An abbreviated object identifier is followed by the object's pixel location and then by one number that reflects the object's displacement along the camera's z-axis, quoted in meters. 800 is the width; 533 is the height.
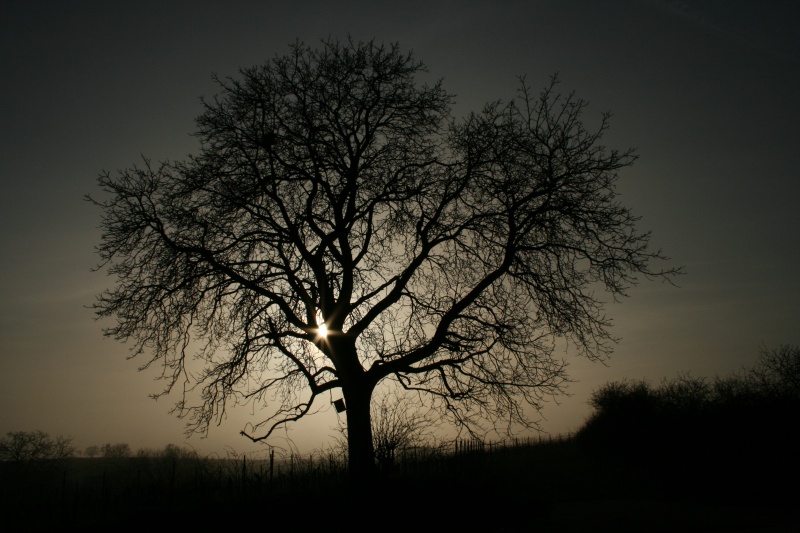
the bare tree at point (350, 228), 11.02
